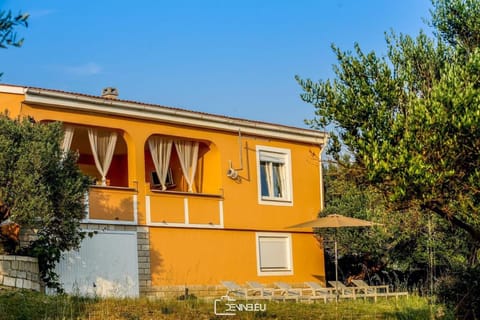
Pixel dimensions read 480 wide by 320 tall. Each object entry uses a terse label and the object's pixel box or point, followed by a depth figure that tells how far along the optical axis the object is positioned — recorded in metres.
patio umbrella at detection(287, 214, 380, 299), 21.72
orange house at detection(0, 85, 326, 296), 20.97
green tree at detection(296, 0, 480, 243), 11.67
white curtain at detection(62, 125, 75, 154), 21.06
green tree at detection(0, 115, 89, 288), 17.59
